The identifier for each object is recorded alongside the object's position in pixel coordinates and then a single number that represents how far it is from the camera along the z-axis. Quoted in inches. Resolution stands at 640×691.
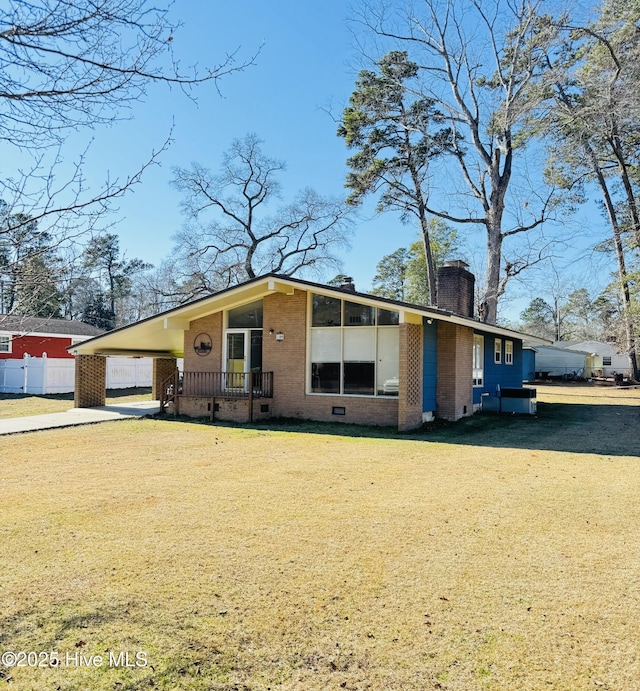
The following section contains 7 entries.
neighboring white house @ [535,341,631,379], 1529.3
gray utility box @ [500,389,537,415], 582.0
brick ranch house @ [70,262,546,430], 440.5
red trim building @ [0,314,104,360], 960.0
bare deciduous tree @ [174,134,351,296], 1187.3
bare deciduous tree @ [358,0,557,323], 828.6
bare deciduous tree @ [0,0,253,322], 101.7
